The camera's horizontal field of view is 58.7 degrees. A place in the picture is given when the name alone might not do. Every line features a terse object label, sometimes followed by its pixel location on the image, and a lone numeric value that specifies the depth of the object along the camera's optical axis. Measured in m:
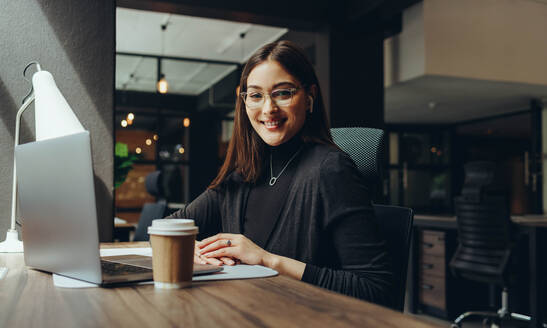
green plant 3.52
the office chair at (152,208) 3.11
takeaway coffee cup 0.74
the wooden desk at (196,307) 0.57
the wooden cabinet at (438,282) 3.88
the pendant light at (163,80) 6.36
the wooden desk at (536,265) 3.40
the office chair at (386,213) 1.24
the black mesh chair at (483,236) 3.38
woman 1.07
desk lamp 1.07
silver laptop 0.73
